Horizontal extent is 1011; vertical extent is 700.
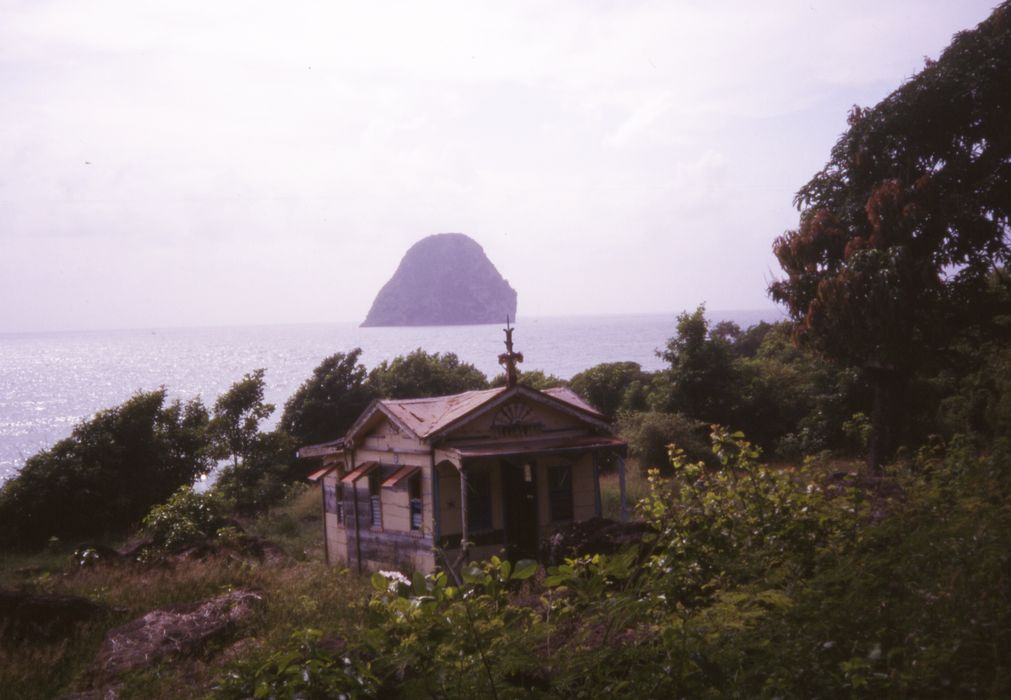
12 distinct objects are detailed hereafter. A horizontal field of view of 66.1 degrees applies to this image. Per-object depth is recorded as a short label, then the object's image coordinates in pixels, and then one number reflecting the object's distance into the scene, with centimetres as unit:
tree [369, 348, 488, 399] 4959
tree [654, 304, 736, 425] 3644
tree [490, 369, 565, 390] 4457
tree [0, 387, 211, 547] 3081
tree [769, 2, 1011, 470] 2345
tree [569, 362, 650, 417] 4753
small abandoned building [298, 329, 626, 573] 1970
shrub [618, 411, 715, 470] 3309
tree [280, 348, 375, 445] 4559
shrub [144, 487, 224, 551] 2203
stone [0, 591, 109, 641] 1012
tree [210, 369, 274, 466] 3750
